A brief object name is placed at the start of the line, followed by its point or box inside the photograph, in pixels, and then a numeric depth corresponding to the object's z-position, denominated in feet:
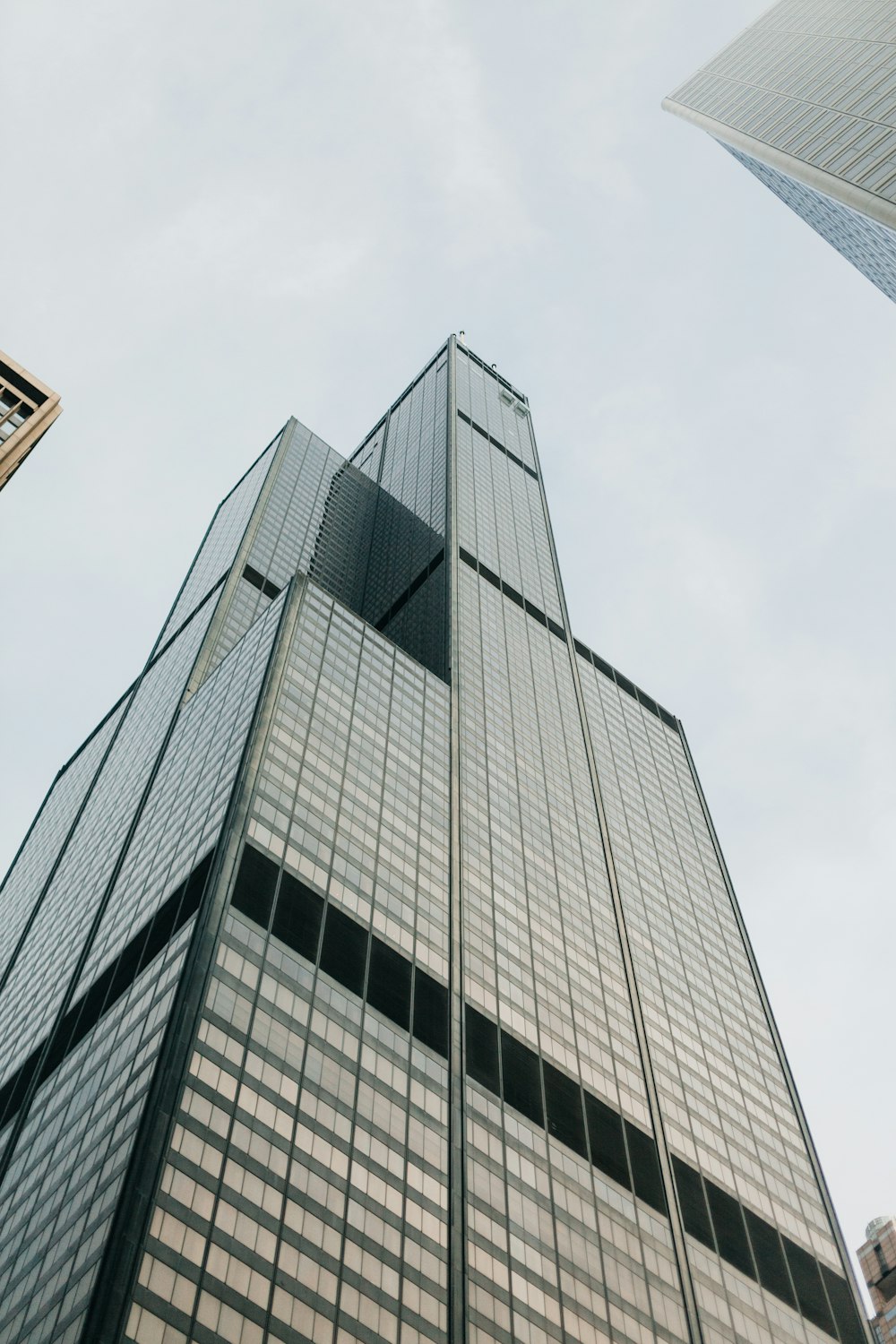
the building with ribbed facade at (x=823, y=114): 288.92
